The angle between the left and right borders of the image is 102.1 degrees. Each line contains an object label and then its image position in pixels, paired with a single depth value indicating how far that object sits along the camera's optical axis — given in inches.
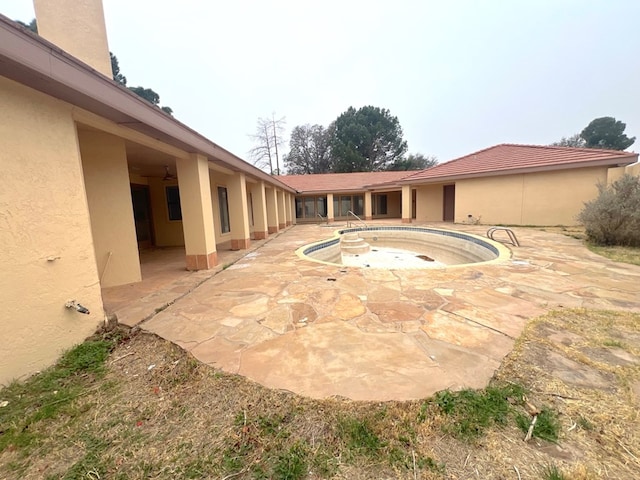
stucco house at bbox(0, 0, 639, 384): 83.4
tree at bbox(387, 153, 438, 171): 1196.5
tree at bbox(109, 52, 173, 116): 950.4
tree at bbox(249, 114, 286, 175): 1175.6
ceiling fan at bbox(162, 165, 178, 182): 307.7
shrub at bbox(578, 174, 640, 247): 249.8
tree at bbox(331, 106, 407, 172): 1147.9
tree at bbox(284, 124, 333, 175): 1312.0
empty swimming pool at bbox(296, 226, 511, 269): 333.7
